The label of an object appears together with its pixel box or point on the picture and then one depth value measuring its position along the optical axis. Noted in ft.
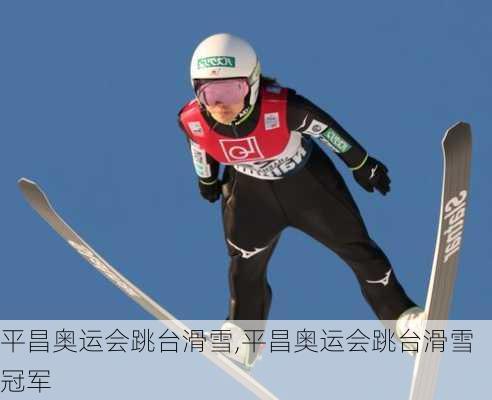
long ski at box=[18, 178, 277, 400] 61.05
